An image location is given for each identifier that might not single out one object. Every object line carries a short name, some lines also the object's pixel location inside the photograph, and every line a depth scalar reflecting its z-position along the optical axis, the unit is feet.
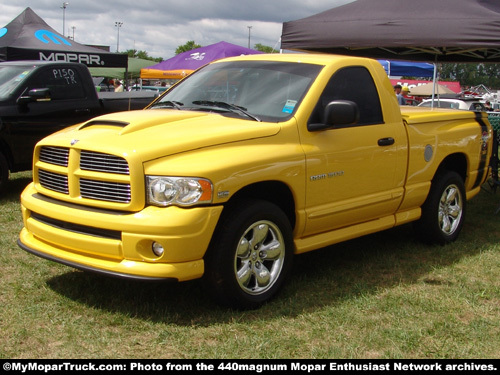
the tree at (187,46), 325.21
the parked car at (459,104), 62.69
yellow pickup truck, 12.53
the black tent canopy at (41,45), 40.29
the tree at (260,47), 343.67
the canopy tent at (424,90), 103.19
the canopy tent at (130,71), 73.88
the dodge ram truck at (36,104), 25.95
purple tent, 63.31
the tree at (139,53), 341.95
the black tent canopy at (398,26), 23.45
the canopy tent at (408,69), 66.59
